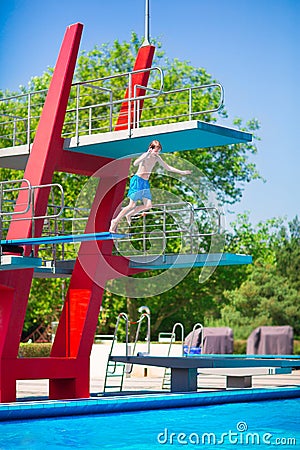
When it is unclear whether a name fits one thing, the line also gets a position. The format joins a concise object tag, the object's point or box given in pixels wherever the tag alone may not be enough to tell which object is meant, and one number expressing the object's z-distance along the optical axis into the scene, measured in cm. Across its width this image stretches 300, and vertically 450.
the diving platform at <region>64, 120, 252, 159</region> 1354
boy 1335
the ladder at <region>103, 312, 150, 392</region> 1705
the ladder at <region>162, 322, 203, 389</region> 1891
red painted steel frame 1410
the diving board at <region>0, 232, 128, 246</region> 1237
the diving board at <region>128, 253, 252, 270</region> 1459
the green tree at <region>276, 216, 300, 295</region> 4178
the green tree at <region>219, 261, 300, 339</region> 3925
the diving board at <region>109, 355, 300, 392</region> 1532
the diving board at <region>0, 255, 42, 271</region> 1253
